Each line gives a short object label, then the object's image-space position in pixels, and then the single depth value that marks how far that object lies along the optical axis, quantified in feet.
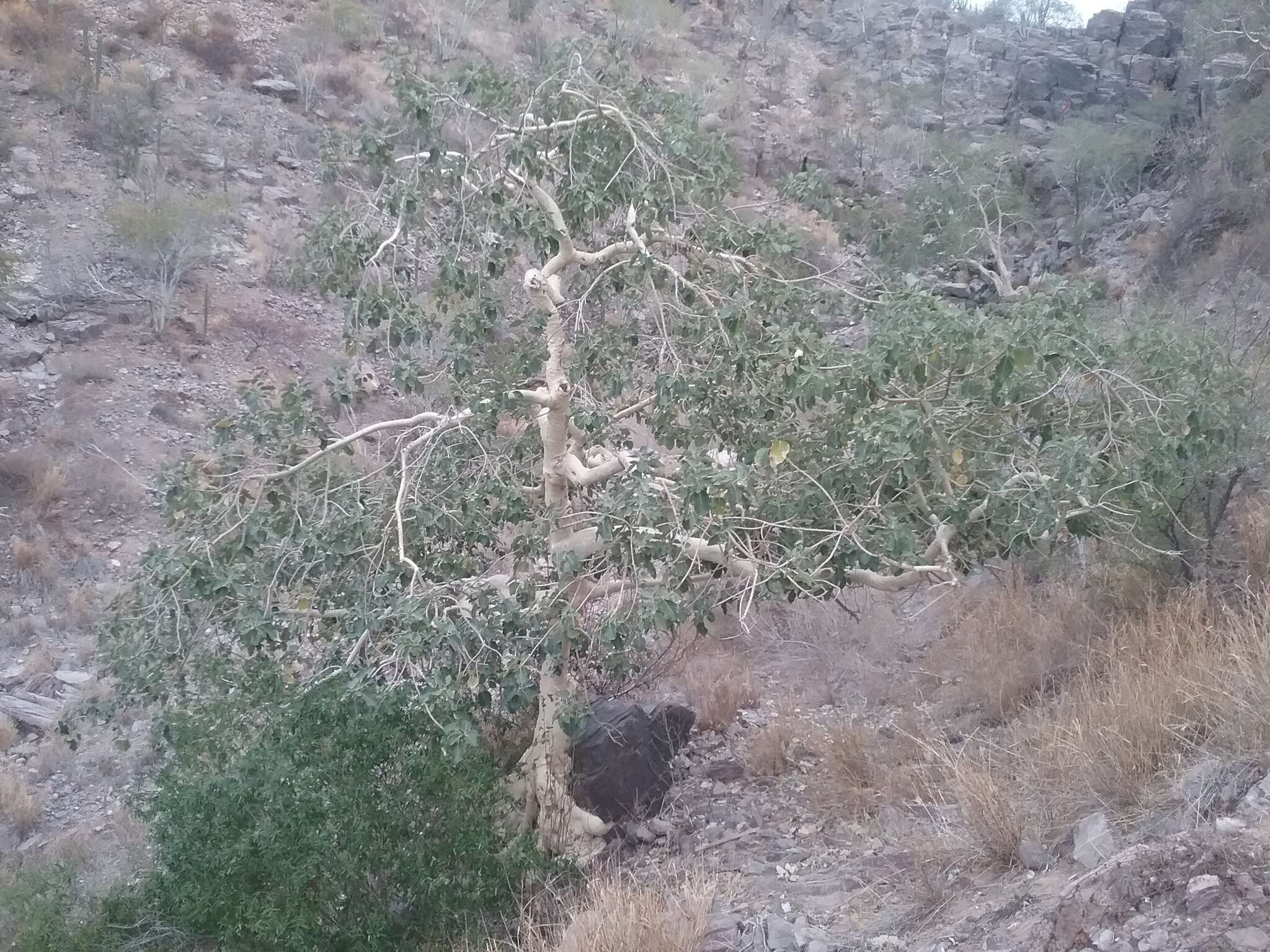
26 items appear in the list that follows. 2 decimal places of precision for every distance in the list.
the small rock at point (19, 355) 42.98
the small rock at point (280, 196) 56.18
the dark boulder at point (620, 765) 19.63
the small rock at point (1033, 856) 12.55
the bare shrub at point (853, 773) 17.71
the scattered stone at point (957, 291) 54.34
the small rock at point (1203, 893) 9.41
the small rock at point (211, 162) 56.13
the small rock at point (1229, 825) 10.50
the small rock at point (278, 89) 63.10
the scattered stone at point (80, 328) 44.98
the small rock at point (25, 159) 51.24
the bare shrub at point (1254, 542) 18.65
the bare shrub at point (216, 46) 63.72
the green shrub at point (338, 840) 15.26
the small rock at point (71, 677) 31.53
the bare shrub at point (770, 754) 20.75
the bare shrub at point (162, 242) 47.11
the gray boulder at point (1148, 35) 84.23
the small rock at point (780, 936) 11.96
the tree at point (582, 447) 14.75
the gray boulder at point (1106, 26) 88.58
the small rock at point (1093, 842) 11.78
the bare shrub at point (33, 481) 38.32
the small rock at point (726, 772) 20.97
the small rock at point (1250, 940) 8.80
